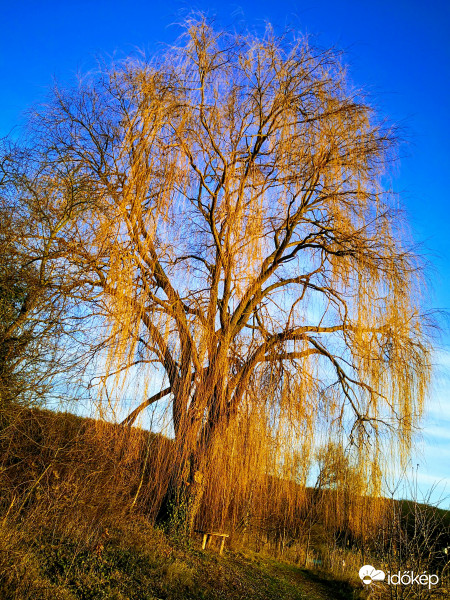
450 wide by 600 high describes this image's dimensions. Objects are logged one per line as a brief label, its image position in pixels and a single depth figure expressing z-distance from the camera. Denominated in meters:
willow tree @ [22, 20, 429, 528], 5.59
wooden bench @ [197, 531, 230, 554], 6.46
